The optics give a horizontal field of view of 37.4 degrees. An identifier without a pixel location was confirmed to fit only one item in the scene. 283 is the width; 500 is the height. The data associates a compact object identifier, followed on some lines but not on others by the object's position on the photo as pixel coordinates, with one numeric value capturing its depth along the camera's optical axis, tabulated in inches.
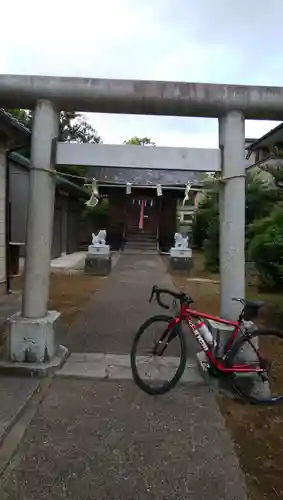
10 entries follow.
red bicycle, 159.0
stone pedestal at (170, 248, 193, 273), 595.2
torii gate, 171.9
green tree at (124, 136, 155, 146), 1878.4
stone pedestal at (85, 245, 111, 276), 550.6
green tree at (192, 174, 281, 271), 543.8
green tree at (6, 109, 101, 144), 1472.7
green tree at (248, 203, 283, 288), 290.3
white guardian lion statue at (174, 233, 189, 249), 620.9
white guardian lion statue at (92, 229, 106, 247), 582.7
